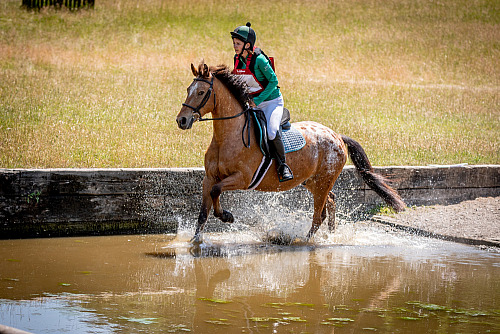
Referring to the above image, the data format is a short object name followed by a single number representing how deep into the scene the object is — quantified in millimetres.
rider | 15828
